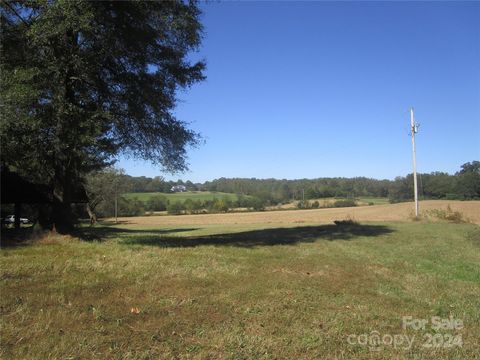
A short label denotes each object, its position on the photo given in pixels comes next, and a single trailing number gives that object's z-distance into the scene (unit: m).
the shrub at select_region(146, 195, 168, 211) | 98.75
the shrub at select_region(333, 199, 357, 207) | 93.46
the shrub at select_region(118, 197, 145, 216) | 87.36
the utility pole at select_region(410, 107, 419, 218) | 40.28
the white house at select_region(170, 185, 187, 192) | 122.31
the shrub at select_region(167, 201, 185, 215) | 94.06
